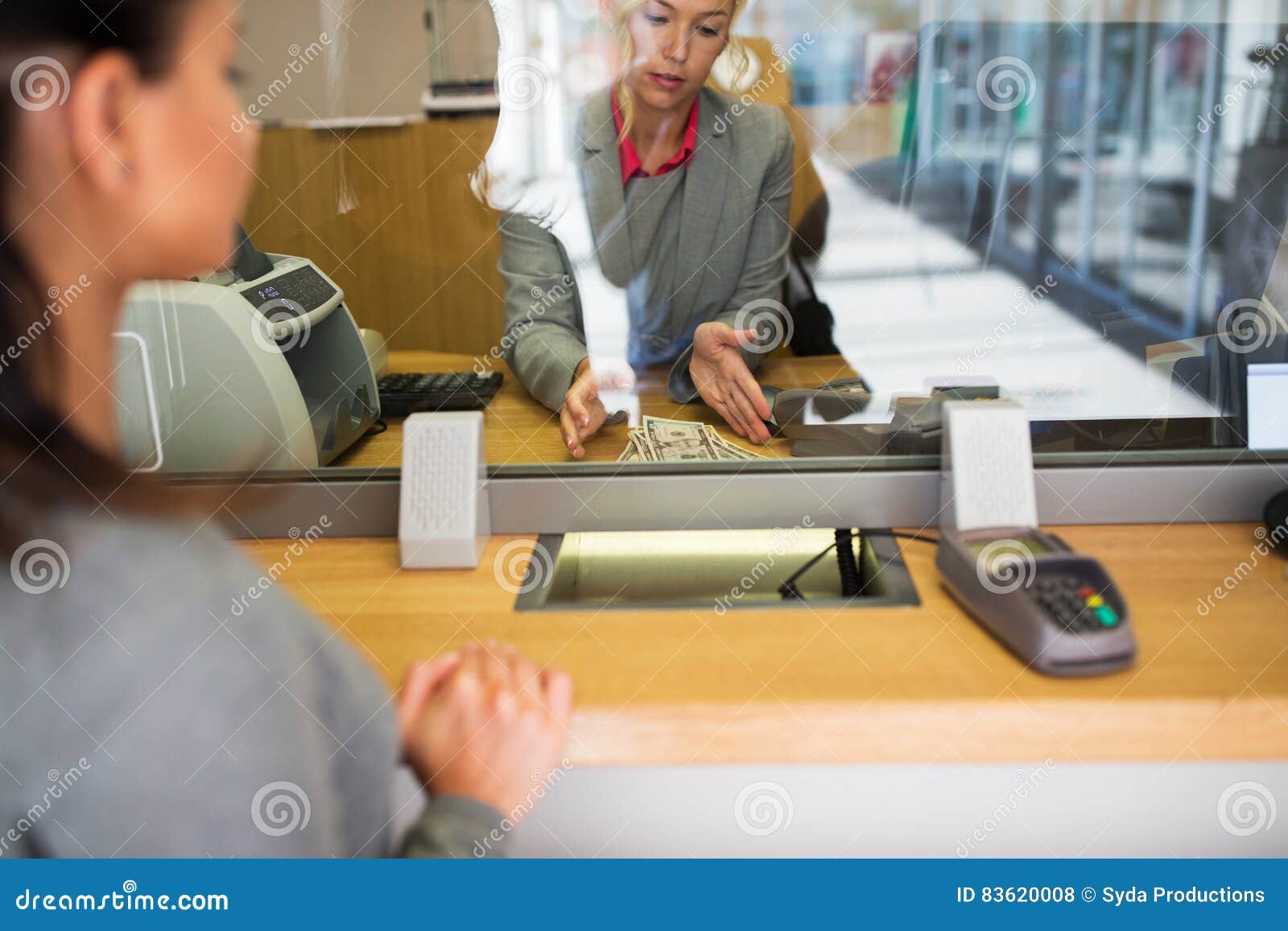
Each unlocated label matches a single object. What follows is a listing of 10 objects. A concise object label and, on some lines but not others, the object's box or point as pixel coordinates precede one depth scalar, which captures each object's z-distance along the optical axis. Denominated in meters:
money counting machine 1.20
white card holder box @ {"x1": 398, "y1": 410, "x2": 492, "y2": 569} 1.21
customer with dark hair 0.90
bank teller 1.27
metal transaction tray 1.25
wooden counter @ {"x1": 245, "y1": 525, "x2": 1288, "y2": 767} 0.95
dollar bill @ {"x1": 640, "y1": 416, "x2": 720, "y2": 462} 1.30
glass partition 1.22
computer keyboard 1.30
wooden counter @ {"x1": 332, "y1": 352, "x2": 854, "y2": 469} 1.29
